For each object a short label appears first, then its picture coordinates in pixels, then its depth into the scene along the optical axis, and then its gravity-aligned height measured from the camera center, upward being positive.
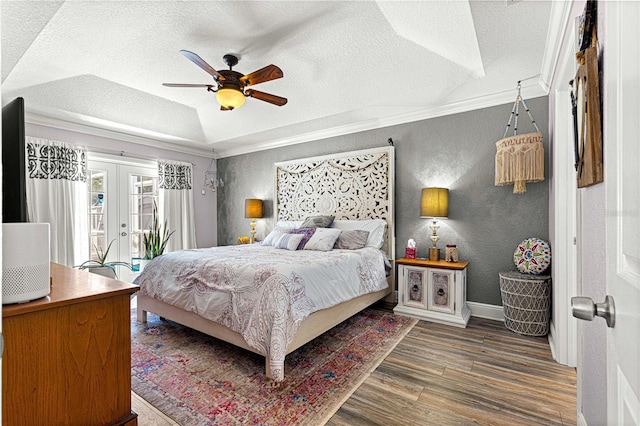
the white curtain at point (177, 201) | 5.11 +0.20
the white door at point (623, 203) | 0.55 +0.01
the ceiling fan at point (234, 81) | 2.50 +1.11
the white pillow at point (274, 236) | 4.17 -0.34
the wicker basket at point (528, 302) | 2.77 -0.84
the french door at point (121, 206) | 4.45 +0.11
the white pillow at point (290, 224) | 4.57 -0.18
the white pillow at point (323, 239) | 3.56 -0.33
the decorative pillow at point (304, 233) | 3.72 -0.26
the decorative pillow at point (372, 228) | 3.85 -0.21
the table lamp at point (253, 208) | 5.15 +0.07
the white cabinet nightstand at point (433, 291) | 3.15 -0.86
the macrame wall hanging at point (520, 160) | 2.74 +0.44
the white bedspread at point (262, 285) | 2.13 -0.61
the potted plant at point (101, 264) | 3.64 -0.64
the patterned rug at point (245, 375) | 1.84 -1.17
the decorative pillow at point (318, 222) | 4.14 -0.14
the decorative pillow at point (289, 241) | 3.71 -0.36
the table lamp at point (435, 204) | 3.38 +0.07
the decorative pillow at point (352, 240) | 3.66 -0.34
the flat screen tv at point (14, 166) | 1.07 +0.17
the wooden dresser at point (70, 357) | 1.03 -0.53
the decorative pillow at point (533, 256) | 2.86 -0.44
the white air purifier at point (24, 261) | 1.00 -0.16
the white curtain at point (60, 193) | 3.71 +0.26
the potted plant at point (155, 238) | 4.47 -0.38
